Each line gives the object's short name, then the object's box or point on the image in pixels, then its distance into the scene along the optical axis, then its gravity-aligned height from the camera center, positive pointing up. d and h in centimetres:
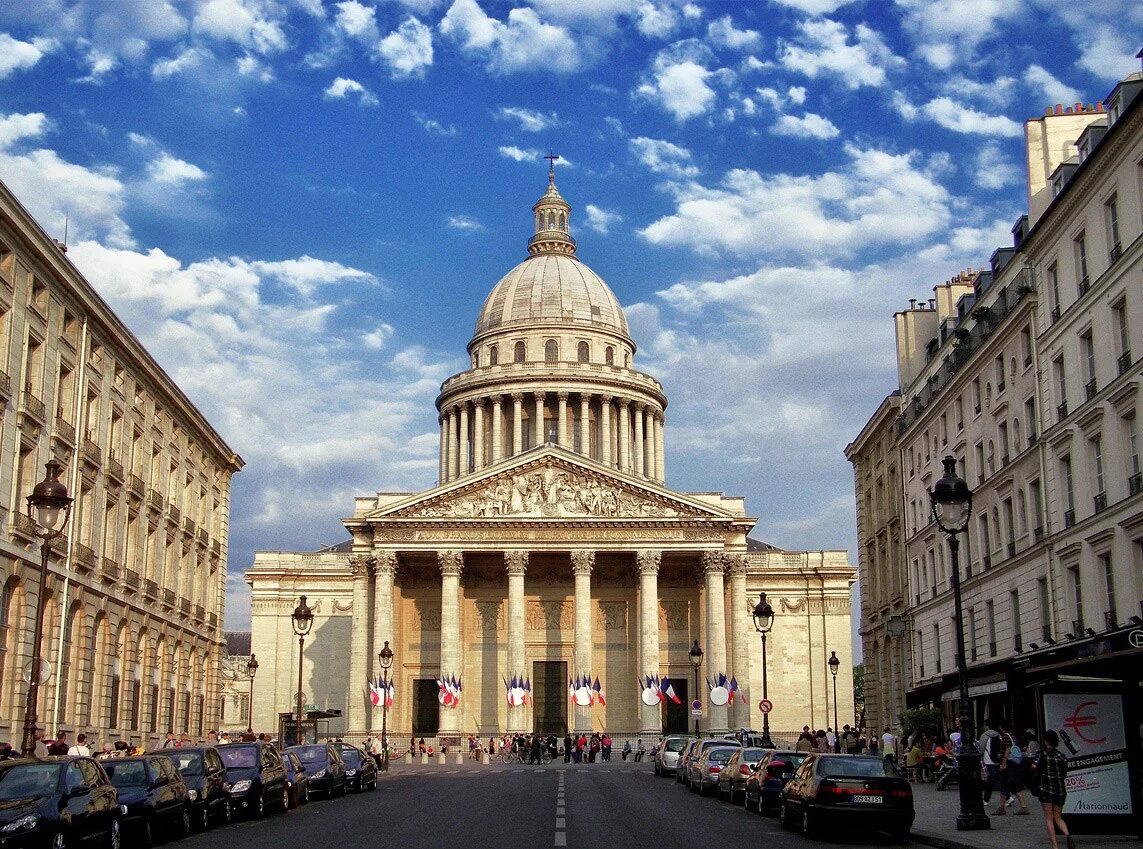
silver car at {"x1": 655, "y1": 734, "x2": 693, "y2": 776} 5256 -140
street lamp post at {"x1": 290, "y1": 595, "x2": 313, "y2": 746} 4897 +352
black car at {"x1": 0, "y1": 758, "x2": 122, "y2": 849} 1773 -110
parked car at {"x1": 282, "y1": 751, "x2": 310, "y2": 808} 3291 -142
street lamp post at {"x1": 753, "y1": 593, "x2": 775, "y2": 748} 4566 +320
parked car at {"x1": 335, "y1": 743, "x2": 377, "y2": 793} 4025 -146
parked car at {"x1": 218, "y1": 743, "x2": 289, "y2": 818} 2928 -122
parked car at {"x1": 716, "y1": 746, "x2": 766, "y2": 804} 3378 -134
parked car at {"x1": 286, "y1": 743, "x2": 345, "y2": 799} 3628 -128
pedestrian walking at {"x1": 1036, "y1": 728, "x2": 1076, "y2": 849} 1878 -97
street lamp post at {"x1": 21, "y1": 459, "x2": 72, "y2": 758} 2455 +346
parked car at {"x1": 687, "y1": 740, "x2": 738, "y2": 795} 3781 -137
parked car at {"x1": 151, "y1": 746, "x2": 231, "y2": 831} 2592 -116
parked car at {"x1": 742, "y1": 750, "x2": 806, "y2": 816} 2941 -124
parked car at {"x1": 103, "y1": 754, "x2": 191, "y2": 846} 2230 -124
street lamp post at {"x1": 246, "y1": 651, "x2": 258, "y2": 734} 7488 +277
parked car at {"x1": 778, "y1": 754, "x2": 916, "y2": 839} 2297 -131
